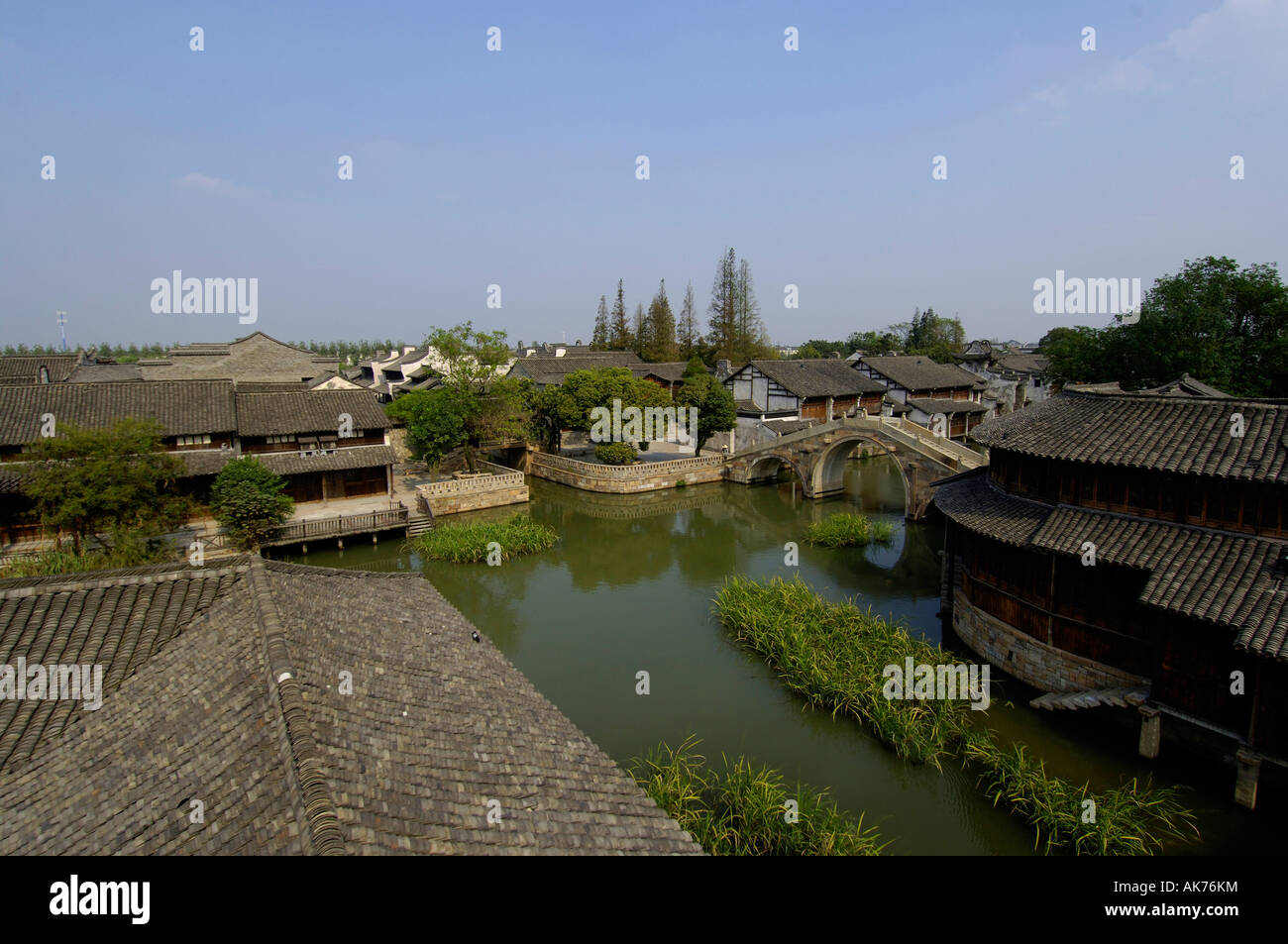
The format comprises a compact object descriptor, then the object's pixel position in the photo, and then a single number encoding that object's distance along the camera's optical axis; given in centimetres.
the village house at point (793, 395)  4234
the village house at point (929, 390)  4641
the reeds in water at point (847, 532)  2481
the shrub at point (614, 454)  3491
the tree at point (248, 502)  2184
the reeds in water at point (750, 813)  950
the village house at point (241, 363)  3903
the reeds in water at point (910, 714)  976
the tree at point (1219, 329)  2736
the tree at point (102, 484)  1827
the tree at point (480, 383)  3347
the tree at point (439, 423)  3206
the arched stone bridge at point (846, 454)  2836
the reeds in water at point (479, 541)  2375
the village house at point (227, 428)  2234
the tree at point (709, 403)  3697
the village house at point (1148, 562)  994
